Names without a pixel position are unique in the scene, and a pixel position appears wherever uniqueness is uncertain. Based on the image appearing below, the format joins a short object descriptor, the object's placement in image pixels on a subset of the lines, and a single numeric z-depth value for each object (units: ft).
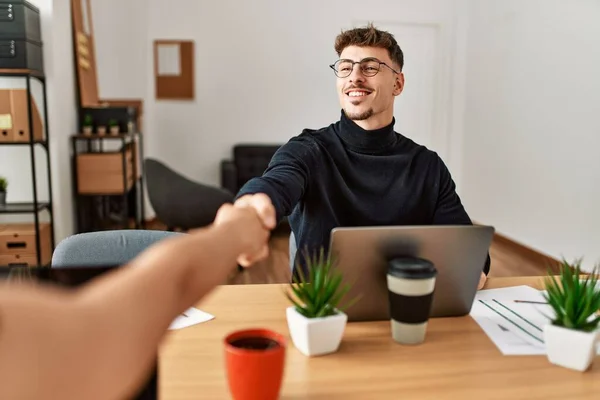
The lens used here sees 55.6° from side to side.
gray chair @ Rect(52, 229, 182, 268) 5.11
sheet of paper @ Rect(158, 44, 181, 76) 20.34
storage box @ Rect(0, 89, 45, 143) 11.24
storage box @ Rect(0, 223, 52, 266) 11.50
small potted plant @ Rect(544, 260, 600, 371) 3.30
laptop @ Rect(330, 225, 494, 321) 3.50
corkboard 20.35
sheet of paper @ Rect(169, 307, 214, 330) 3.91
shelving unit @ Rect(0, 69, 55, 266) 11.12
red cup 2.72
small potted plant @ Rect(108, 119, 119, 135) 14.24
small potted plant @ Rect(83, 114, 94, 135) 13.96
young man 5.71
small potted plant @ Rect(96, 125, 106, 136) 14.14
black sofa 20.21
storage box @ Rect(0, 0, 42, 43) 10.80
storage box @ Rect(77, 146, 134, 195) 13.26
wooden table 3.01
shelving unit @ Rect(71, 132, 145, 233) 13.30
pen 4.52
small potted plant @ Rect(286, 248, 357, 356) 3.33
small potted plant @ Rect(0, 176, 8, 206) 11.72
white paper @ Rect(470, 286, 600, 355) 3.65
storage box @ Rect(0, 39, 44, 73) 10.91
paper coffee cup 3.34
